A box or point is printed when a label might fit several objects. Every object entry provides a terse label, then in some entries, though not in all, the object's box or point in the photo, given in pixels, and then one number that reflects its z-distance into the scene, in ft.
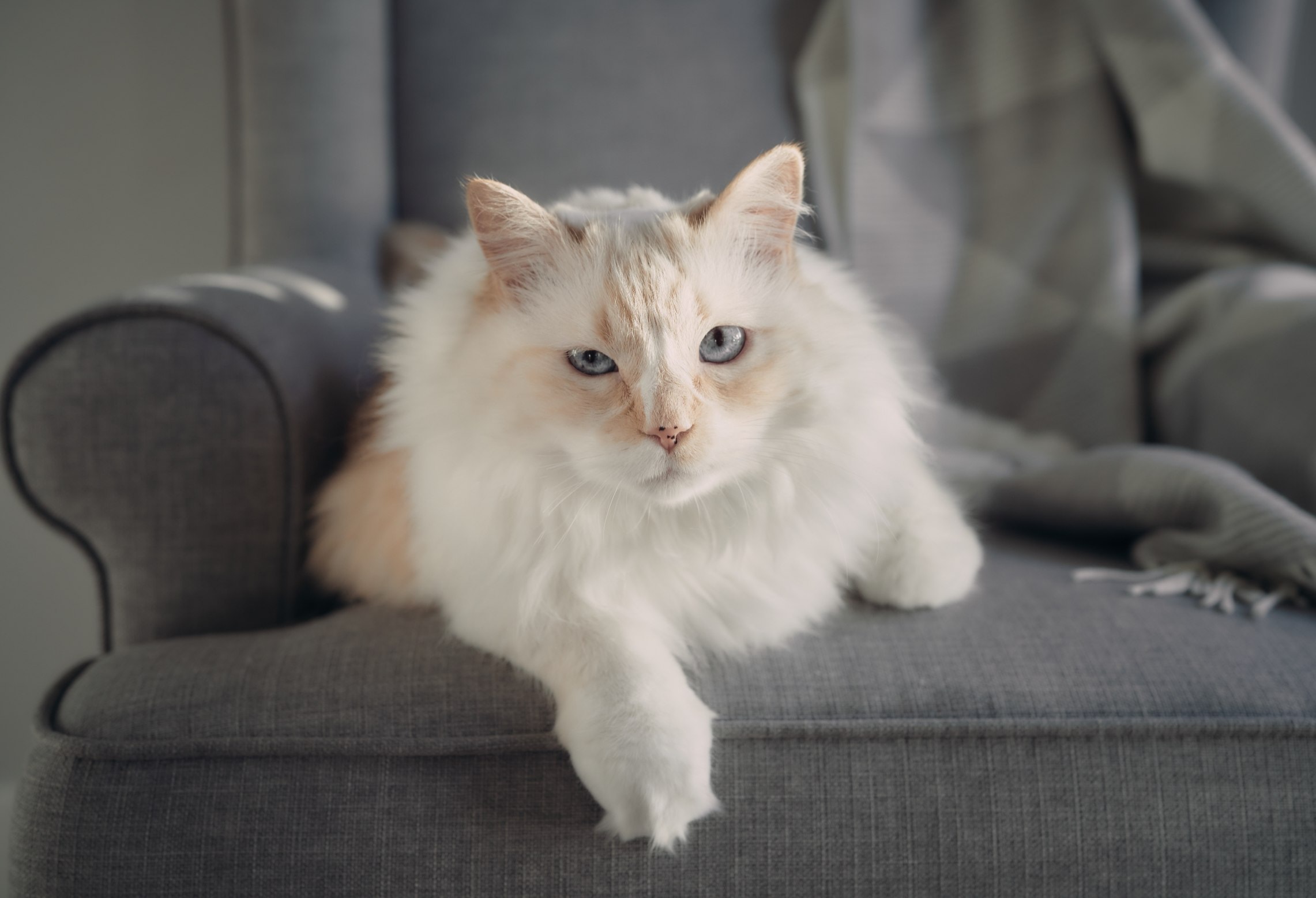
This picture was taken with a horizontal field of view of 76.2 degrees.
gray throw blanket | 4.99
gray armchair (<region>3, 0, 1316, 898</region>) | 2.50
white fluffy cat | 2.51
